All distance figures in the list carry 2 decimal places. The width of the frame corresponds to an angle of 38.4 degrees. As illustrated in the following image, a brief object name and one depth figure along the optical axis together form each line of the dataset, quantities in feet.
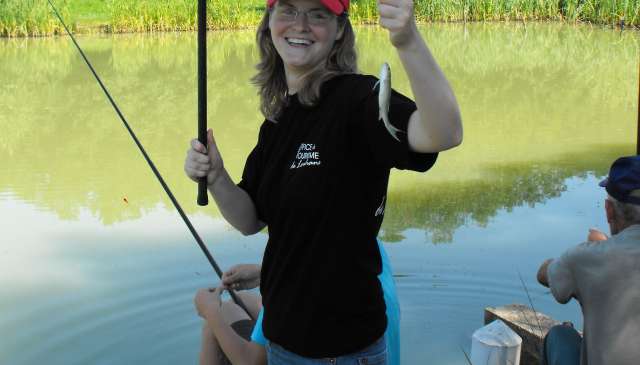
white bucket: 8.20
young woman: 4.83
